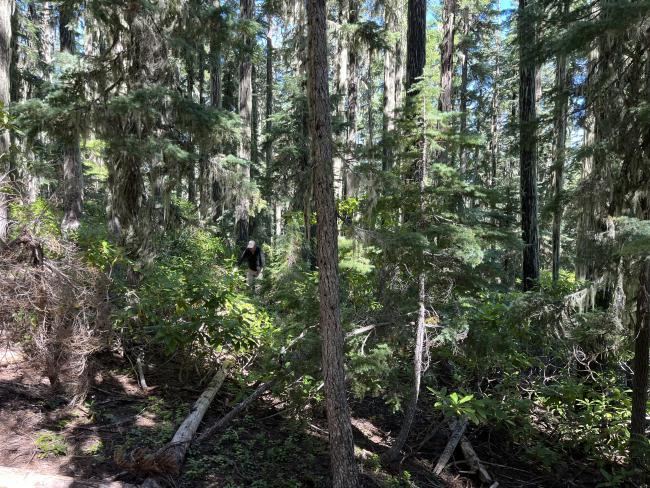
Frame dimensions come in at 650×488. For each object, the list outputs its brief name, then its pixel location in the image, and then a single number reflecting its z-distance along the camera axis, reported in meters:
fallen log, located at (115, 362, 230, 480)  4.49
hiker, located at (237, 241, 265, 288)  11.17
